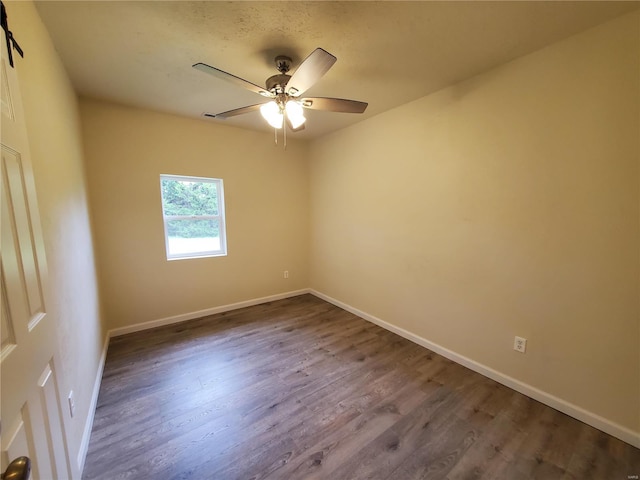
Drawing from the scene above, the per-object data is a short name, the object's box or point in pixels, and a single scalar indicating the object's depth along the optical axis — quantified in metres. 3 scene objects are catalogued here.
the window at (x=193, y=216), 3.14
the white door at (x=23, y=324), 0.68
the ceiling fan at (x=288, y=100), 1.58
